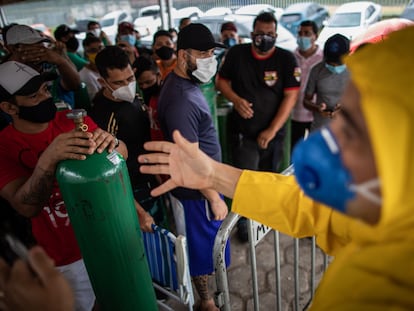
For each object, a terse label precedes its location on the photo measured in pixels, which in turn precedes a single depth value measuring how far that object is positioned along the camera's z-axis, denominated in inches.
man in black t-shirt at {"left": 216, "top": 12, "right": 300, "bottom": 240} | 129.9
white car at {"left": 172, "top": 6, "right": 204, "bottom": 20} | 235.1
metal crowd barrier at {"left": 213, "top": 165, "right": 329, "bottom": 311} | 61.3
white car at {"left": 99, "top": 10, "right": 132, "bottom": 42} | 481.4
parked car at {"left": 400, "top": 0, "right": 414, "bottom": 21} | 198.4
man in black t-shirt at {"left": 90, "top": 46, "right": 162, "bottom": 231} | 96.2
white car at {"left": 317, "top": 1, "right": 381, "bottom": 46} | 165.6
